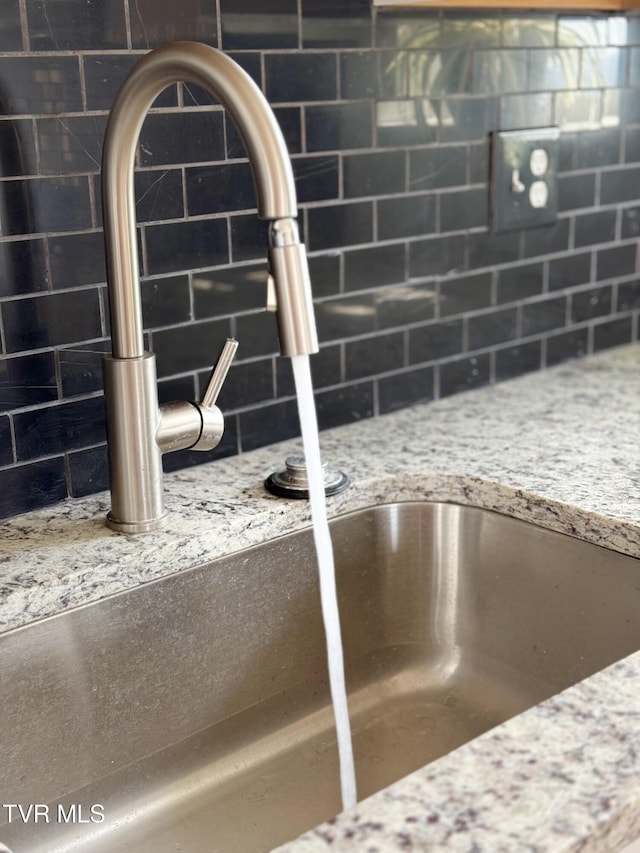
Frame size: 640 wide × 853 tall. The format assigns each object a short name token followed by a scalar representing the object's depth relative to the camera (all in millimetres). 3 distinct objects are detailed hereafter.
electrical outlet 1446
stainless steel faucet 785
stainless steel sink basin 962
